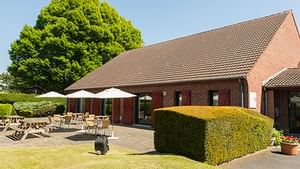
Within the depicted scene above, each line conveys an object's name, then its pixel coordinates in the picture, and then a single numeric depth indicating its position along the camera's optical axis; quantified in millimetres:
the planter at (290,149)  11352
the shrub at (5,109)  26069
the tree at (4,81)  71062
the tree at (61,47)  37406
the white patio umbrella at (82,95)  18797
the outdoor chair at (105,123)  15070
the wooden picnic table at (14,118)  18525
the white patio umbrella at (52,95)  20850
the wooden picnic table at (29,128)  14311
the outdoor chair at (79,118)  19962
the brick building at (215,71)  15914
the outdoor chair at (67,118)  18281
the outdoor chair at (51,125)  17419
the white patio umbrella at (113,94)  15600
